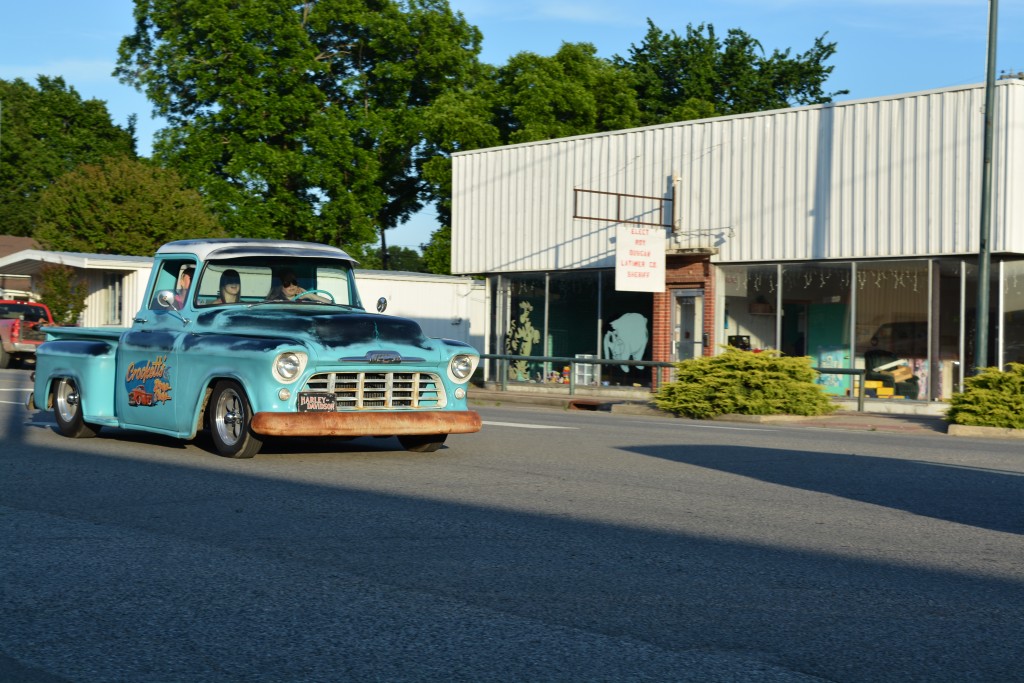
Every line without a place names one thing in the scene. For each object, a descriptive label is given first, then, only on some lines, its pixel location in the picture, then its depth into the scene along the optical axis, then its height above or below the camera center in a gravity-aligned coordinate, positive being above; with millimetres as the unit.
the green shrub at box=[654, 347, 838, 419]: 22688 -882
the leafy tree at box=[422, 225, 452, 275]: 55219 +3286
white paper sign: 29016 +1655
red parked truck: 36500 -126
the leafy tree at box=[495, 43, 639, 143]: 52531 +9633
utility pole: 22484 +2192
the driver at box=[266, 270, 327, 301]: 12672 +363
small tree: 41469 +940
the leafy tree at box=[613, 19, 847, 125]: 61219 +12127
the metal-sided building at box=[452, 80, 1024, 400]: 25500 +2195
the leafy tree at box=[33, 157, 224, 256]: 49312 +4297
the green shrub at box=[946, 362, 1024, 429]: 19516 -897
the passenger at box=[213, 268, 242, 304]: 12539 +372
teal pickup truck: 11117 -306
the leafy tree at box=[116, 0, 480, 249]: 51156 +9313
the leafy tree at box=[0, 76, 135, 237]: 79688 +11221
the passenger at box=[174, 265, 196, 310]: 12586 +368
